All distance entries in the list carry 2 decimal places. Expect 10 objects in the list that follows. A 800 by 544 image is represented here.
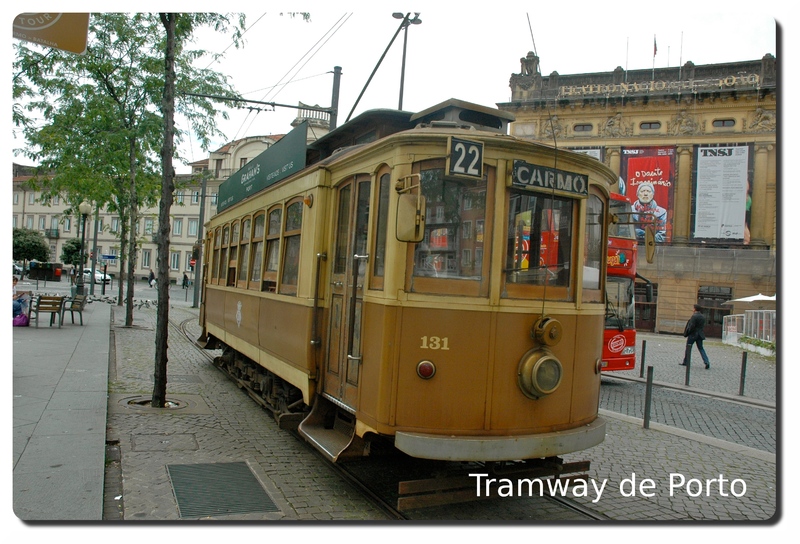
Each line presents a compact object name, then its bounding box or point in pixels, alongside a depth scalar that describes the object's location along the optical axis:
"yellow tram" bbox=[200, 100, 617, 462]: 4.77
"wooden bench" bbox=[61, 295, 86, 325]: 17.12
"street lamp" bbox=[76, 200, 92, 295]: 21.16
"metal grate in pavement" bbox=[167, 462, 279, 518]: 5.15
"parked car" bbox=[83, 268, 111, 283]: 40.55
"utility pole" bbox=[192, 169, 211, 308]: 28.16
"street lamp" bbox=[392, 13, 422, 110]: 7.03
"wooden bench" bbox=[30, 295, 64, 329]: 15.60
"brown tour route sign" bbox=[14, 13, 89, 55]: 4.91
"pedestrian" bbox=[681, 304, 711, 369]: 16.78
